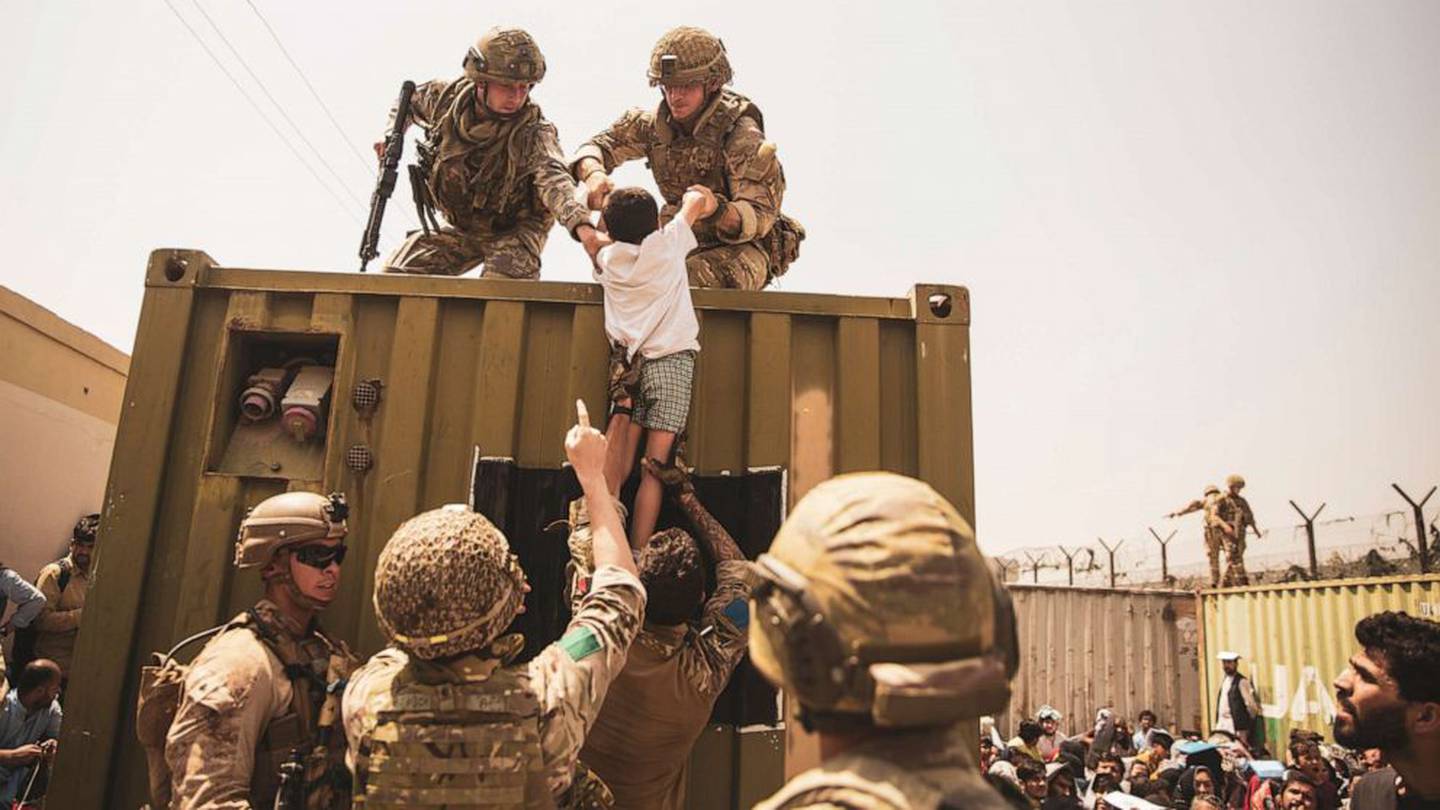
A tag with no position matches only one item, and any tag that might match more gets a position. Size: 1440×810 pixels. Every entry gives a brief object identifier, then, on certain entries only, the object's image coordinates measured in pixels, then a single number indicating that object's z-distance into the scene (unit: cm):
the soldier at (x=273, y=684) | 207
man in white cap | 1077
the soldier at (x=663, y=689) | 237
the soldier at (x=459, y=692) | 176
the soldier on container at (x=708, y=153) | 399
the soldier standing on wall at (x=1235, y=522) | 1462
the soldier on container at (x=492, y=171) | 385
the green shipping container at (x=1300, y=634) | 998
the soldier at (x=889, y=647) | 113
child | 288
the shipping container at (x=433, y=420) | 288
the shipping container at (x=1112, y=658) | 1280
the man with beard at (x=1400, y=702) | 276
